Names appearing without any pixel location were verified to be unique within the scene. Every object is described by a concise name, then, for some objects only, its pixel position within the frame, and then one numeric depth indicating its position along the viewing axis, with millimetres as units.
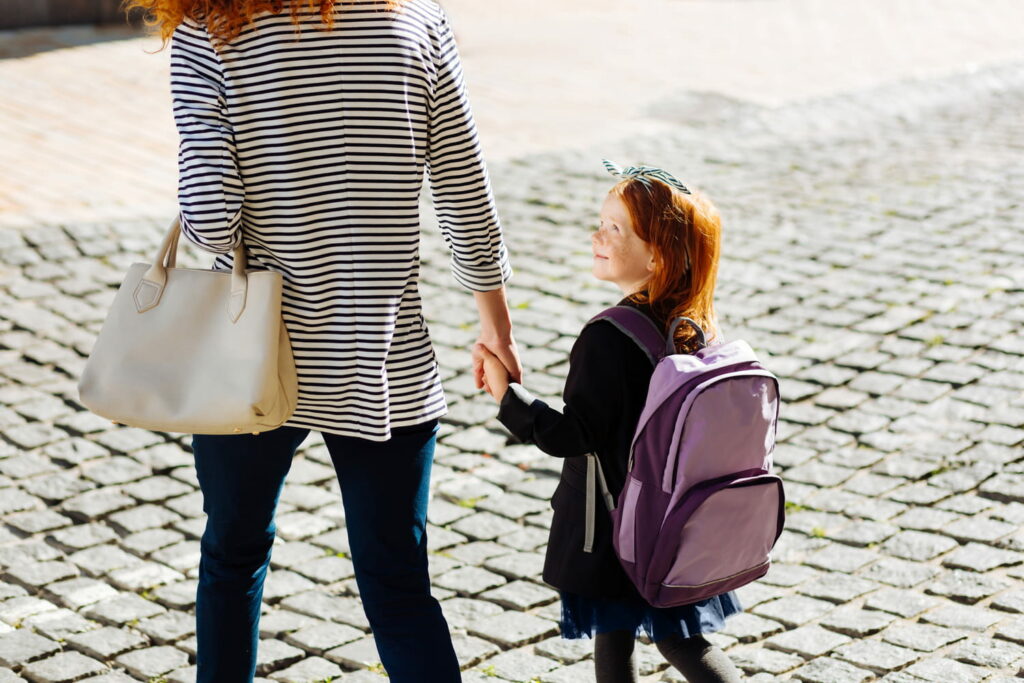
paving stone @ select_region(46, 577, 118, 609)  7637
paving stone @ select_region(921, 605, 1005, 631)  7324
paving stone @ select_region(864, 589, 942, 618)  7559
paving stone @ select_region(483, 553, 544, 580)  8117
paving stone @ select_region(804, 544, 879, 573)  8164
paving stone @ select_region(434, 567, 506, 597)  7918
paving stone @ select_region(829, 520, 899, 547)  8484
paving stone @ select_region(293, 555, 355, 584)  8055
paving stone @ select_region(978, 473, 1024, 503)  9031
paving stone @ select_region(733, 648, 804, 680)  6953
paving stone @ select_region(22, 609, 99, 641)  7246
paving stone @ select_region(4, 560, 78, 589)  7820
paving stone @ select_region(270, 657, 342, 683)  6887
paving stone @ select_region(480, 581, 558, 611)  7742
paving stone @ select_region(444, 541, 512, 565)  8305
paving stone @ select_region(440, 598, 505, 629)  7531
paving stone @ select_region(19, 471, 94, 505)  8914
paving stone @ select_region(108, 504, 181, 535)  8602
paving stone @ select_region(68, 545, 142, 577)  8047
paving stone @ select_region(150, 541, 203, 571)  8156
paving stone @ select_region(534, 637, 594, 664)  7102
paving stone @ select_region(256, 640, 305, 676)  6980
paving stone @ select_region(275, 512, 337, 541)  8633
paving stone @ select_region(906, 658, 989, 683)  6738
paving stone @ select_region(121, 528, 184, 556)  8328
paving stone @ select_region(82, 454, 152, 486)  9227
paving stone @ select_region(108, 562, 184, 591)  7879
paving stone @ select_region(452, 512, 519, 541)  8641
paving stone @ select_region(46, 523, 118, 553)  8312
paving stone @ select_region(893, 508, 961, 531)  8641
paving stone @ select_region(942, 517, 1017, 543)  8437
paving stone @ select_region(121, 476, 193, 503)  9016
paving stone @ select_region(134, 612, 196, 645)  7266
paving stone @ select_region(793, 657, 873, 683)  6820
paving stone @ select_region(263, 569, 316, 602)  7836
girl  5121
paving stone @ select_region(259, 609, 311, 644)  7387
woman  4527
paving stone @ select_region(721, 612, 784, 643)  7328
